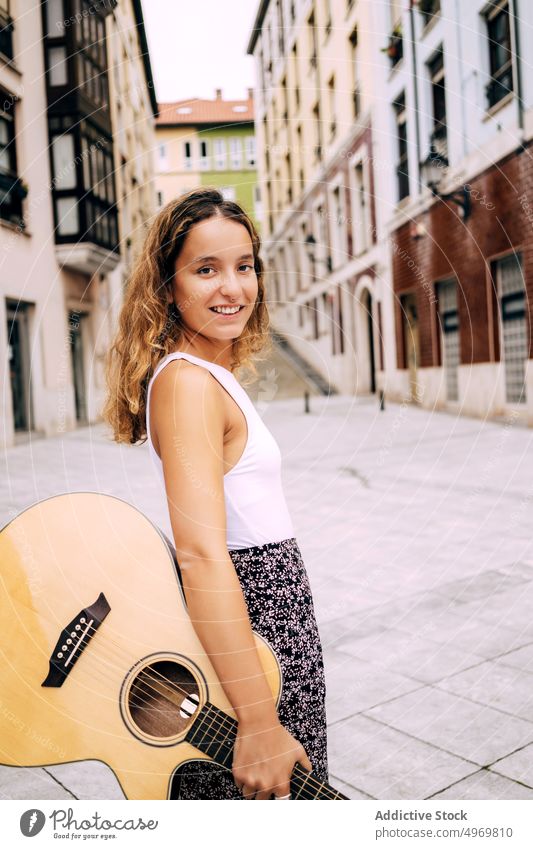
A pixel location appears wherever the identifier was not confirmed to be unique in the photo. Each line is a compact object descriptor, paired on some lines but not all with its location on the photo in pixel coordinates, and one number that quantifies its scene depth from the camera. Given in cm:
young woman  103
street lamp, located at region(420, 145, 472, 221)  640
